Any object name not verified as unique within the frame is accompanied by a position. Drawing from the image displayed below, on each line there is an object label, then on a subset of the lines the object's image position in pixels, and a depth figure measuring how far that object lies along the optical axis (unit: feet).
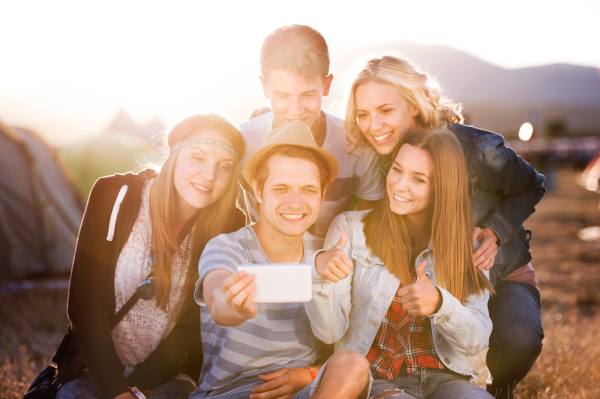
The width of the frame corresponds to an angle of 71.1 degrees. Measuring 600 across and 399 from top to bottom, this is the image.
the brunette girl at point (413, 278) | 8.07
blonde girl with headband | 8.50
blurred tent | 18.49
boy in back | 10.03
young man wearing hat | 7.79
